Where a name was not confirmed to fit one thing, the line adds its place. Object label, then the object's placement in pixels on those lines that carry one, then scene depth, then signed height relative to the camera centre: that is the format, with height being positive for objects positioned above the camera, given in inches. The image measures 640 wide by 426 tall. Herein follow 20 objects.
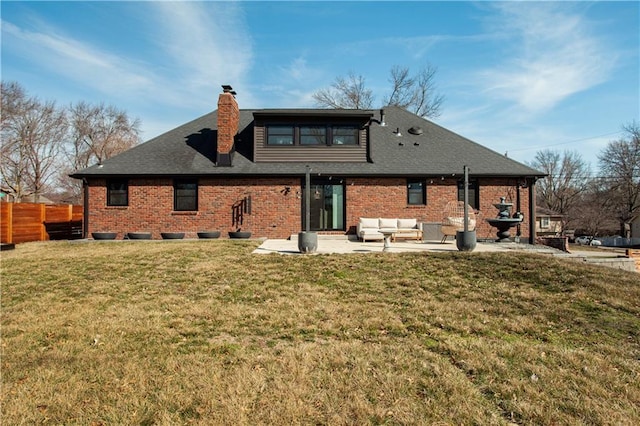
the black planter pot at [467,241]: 418.6 -29.0
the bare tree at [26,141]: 1177.4 +270.3
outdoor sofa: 553.3 -17.7
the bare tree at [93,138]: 1515.7 +345.3
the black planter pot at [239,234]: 575.0 -28.5
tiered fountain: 517.3 -6.7
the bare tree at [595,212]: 1628.9 +21.4
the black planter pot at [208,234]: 576.7 -28.6
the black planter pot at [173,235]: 580.7 -30.3
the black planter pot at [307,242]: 412.5 -29.8
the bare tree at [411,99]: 1182.3 +409.5
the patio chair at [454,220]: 523.8 -5.3
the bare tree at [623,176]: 1476.4 +171.8
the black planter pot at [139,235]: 584.8 -31.4
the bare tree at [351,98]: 1211.2 +410.3
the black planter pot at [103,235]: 582.6 -30.4
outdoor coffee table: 438.6 -29.6
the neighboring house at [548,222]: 1620.3 -29.0
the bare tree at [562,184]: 1854.5 +174.7
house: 605.6 +60.9
